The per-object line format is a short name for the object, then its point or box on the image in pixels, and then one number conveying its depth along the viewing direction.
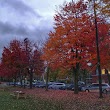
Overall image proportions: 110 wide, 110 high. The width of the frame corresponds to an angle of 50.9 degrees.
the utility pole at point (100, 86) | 11.90
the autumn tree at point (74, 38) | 14.62
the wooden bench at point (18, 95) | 12.00
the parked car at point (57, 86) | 28.58
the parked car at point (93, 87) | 19.96
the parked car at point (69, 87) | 26.63
